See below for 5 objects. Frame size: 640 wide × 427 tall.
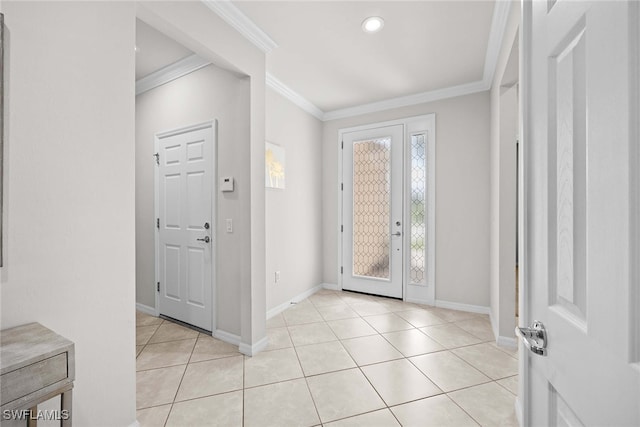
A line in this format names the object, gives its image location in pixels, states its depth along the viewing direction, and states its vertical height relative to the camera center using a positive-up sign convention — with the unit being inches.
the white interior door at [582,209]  18.2 +0.2
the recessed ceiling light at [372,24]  87.3 +58.9
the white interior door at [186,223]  109.7 -4.5
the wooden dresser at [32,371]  35.9 -21.1
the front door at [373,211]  150.1 +0.5
